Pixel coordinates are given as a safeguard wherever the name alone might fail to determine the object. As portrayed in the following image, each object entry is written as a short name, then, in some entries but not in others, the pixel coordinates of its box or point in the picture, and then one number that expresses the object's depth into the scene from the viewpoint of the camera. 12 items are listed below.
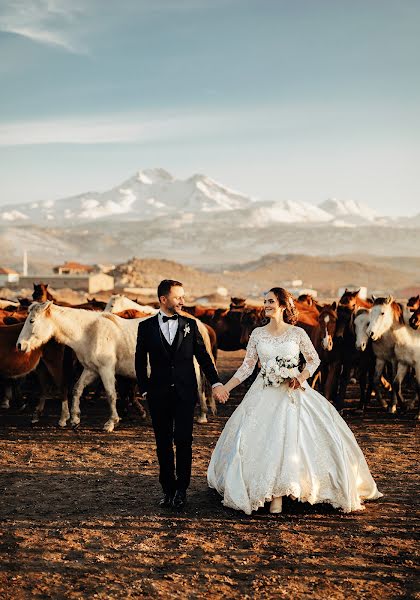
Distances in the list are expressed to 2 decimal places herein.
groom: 6.16
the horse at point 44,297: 13.45
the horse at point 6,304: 15.18
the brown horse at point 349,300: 12.28
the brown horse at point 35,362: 10.77
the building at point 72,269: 82.38
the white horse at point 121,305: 13.91
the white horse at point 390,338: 11.54
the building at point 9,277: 82.08
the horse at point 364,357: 12.08
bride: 6.04
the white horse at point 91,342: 10.39
